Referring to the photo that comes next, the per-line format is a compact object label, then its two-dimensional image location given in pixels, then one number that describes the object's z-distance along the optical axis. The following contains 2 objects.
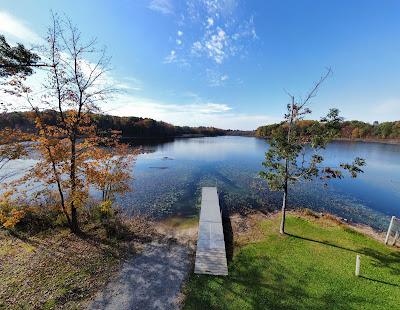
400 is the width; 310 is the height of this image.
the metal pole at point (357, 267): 11.81
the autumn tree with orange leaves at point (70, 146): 13.30
